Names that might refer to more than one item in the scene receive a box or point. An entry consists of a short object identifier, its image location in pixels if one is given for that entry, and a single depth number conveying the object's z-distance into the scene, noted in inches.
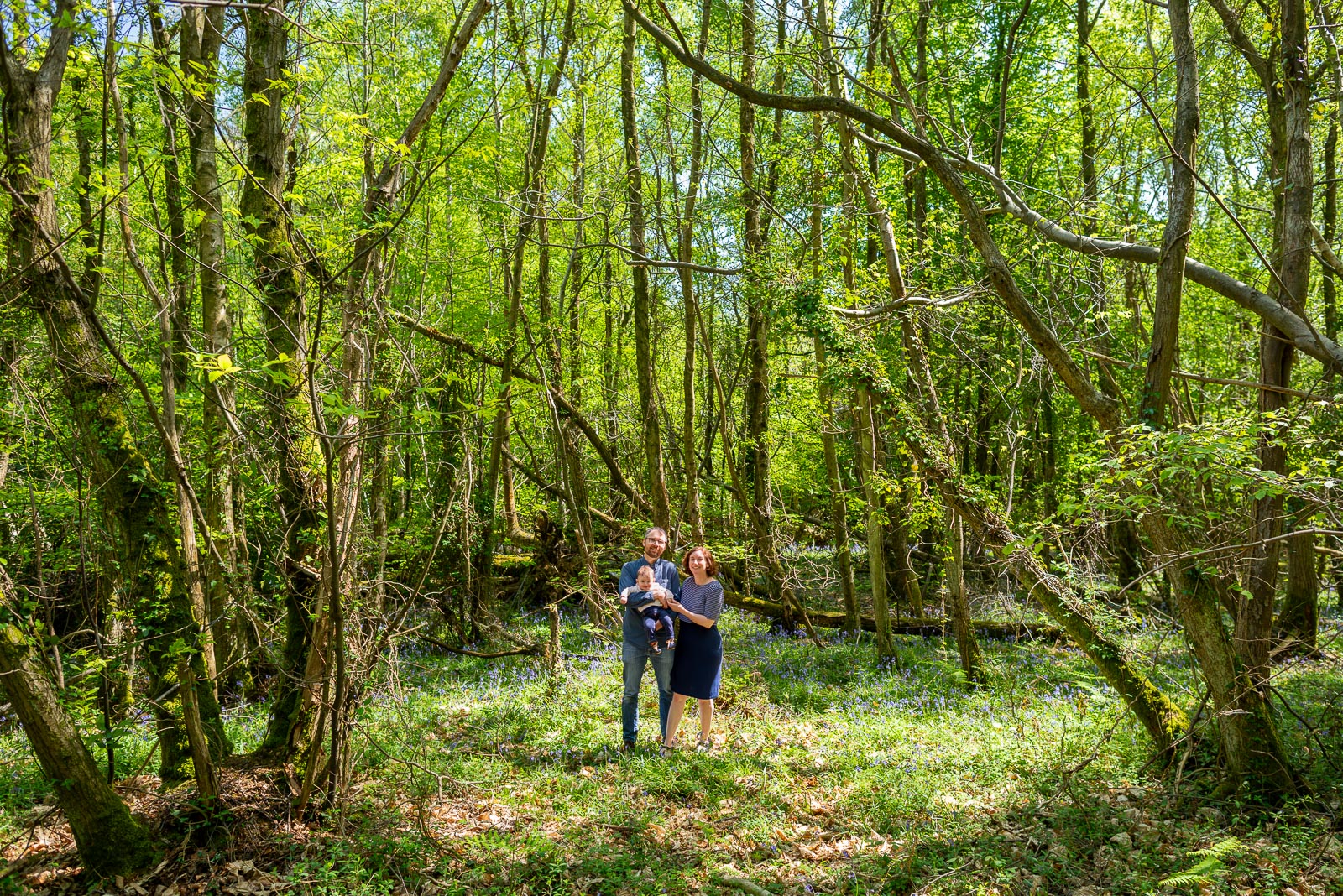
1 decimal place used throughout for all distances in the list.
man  269.1
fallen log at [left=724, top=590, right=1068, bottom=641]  480.4
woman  267.0
